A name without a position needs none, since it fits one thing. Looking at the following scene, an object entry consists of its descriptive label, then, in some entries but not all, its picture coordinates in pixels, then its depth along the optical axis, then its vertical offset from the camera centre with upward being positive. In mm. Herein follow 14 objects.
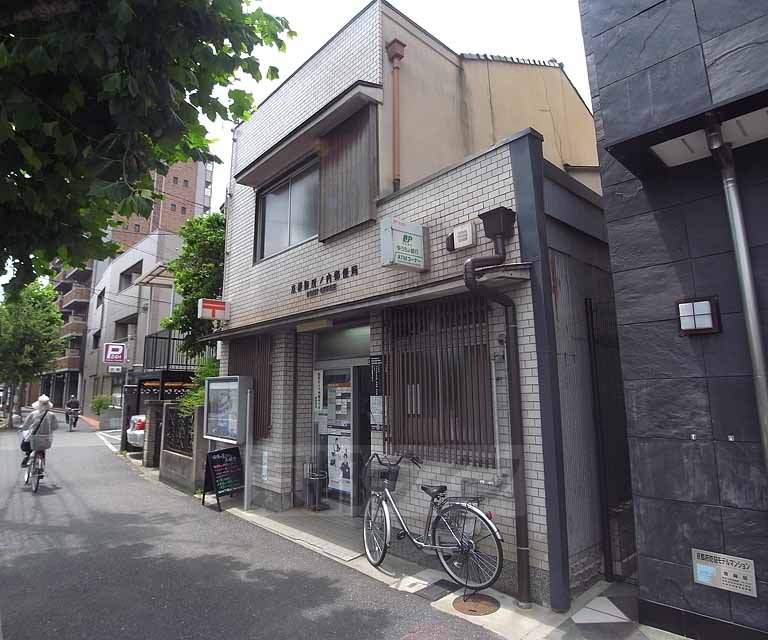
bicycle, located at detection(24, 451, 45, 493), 9625 -1344
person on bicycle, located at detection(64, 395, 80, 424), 25156 -389
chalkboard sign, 8059 -1277
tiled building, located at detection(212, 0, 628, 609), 4672 +1193
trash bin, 7543 -1478
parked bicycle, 4535 -1453
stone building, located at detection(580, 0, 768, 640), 3537 +760
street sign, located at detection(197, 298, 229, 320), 9148 +1710
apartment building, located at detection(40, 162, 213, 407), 38438 +12040
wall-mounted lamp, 3758 +565
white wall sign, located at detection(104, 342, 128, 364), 23875 +2291
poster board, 8258 -191
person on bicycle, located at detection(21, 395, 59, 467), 9906 -568
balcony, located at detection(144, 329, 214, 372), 17094 +1624
